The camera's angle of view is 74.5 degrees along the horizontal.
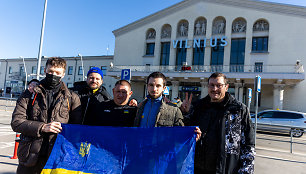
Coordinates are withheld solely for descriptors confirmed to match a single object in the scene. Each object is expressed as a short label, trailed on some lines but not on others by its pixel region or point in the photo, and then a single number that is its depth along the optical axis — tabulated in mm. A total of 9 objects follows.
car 13875
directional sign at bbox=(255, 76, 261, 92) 9336
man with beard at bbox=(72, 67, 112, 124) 3363
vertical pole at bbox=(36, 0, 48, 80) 12383
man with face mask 2406
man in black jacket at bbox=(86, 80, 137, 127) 3152
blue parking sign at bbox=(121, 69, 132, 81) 8336
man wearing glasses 2607
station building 23391
